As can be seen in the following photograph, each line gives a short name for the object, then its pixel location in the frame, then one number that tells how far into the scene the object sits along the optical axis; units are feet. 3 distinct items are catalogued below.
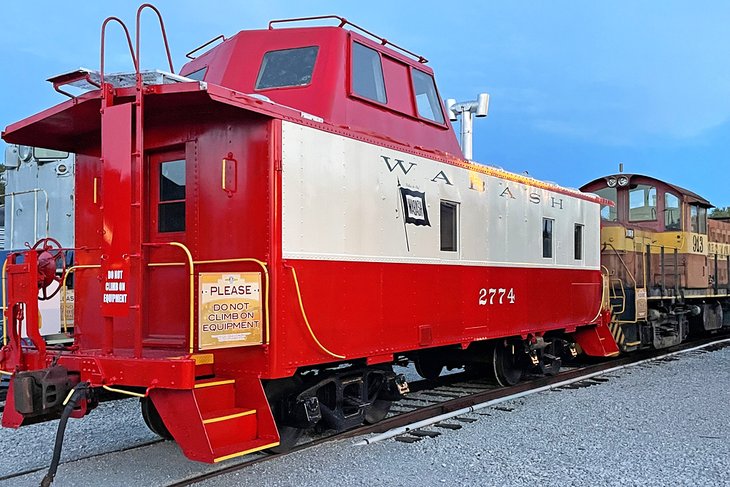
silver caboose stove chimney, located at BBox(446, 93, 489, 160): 34.81
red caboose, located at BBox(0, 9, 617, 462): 16.97
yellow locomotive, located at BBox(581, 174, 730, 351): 44.83
